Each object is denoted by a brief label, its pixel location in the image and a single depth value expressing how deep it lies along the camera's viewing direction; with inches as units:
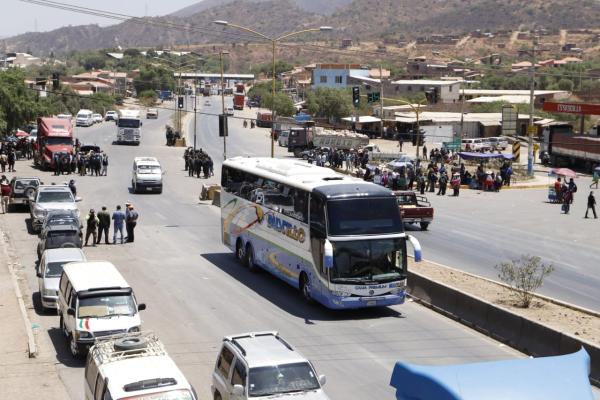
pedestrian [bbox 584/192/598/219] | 1615.4
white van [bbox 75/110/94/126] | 3907.5
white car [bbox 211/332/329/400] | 518.9
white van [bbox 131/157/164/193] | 1813.5
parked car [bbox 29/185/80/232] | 1337.4
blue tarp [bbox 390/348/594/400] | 373.1
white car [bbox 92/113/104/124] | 4176.4
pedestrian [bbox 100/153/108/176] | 2097.1
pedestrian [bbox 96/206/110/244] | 1226.0
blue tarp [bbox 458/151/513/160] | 2583.7
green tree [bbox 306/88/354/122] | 4584.2
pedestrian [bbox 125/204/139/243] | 1245.1
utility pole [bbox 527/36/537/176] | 2391.7
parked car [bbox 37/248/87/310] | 858.8
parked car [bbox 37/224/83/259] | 1060.4
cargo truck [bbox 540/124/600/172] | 2637.8
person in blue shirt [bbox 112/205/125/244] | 1239.5
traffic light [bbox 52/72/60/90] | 2044.8
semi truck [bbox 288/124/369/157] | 2785.4
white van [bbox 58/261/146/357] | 693.9
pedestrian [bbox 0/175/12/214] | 1542.8
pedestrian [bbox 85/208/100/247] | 1214.4
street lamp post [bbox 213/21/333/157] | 1499.4
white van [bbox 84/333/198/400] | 497.7
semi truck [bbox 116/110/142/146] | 2957.7
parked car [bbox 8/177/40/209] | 1541.6
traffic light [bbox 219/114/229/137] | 1903.8
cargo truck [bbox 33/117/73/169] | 2114.9
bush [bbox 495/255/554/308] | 837.8
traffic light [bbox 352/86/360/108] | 2243.0
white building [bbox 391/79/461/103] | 5078.7
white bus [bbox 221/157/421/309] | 822.5
